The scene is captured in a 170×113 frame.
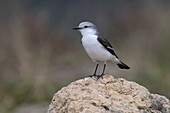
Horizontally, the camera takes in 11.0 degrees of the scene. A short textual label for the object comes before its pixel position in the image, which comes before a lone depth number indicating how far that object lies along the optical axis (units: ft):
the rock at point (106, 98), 33.26
